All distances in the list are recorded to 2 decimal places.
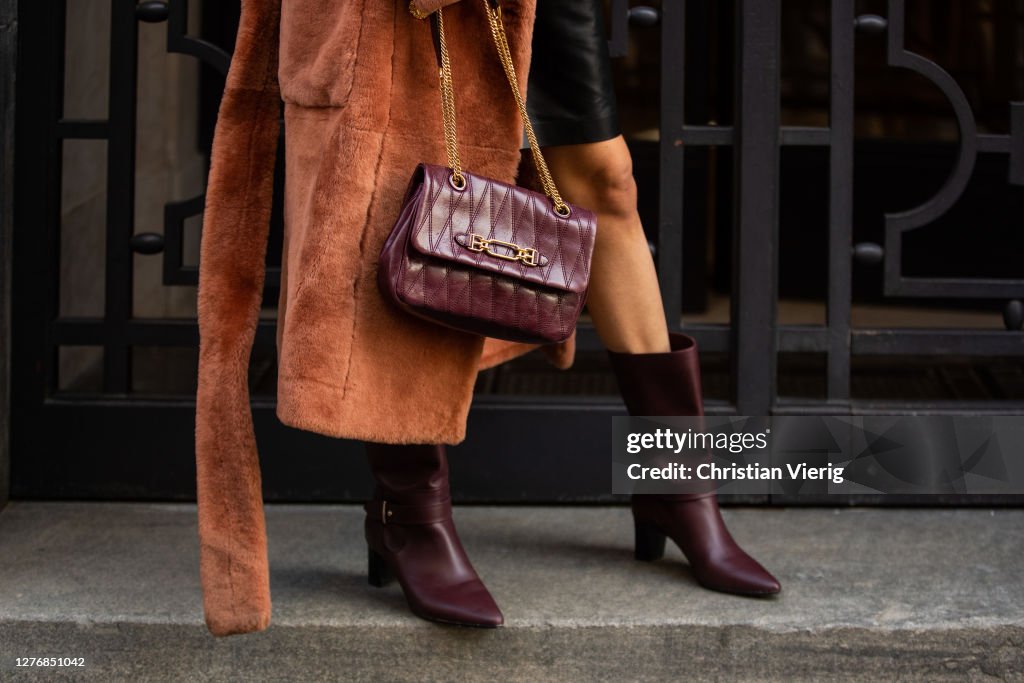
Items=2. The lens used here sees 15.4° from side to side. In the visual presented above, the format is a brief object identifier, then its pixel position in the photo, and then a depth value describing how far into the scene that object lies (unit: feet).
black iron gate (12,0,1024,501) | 18.18
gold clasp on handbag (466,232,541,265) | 15.71
